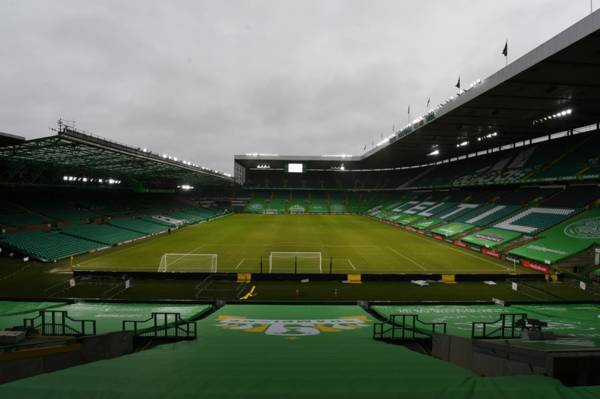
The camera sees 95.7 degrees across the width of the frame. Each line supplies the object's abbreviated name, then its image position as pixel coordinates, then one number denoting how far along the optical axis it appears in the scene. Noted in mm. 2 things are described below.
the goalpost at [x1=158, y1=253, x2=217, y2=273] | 22633
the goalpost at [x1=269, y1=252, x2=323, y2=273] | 22406
